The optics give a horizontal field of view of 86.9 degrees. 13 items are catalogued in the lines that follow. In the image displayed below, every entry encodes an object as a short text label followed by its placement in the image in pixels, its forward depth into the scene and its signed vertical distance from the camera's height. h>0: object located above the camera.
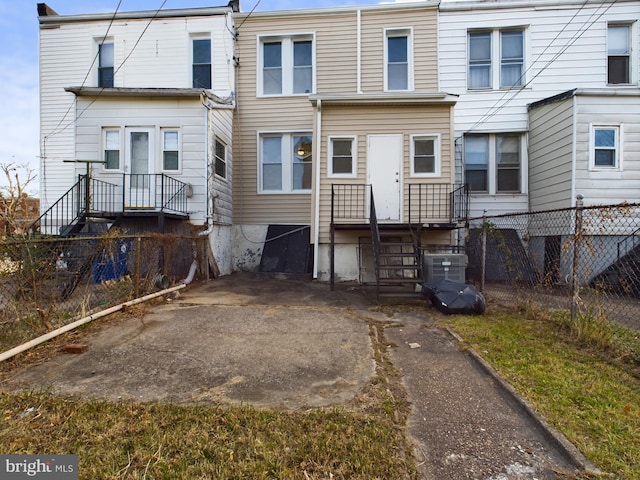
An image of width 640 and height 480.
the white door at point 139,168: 8.59 +1.74
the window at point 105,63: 10.99 +5.55
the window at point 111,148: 8.93 +2.26
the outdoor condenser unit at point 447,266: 6.71 -0.62
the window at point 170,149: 8.94 +2.23
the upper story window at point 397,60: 10.45 +5.45
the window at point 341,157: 8.54 +1.97
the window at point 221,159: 9.61 +2.17
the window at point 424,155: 8.38 +2.01
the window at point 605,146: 8.02 +2.14
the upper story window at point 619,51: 9.55 +5.23
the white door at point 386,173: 8.39 +1.54
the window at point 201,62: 10.73 +5.46
